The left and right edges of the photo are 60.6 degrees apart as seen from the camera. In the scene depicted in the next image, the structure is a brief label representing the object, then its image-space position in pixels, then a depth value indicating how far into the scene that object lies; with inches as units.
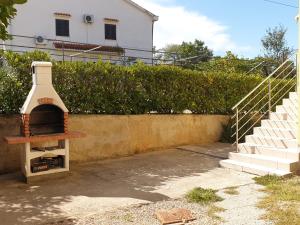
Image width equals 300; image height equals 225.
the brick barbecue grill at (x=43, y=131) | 191.0
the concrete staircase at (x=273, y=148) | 208.5
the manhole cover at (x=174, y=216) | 139.3
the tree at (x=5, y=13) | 91.3
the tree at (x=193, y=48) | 1228.6
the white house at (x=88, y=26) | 671.3
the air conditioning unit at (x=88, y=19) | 726.1
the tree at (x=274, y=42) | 938.1
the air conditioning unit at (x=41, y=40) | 656.1
